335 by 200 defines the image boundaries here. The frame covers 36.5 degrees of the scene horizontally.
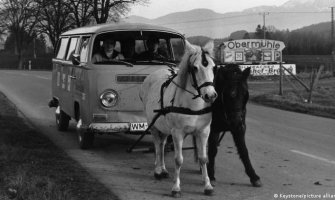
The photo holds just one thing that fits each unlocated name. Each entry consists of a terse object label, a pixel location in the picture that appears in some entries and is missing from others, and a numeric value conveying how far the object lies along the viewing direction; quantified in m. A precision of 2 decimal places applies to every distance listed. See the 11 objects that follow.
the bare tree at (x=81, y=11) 48.19
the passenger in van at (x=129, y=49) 9.66
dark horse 6.39
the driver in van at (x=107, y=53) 9.39
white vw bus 9.05
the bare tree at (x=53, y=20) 53.47
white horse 6.07
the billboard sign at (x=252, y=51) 35.41
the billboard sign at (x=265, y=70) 35.59
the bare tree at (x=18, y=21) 72.29
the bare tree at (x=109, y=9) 45.12
